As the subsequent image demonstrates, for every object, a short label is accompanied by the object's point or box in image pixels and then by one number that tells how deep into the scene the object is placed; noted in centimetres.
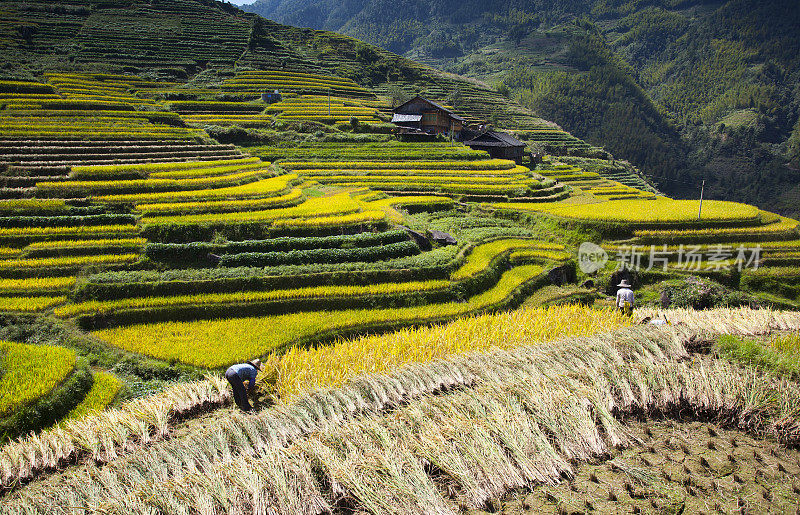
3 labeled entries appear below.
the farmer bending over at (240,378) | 728
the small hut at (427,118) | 4422
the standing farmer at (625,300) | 1264
